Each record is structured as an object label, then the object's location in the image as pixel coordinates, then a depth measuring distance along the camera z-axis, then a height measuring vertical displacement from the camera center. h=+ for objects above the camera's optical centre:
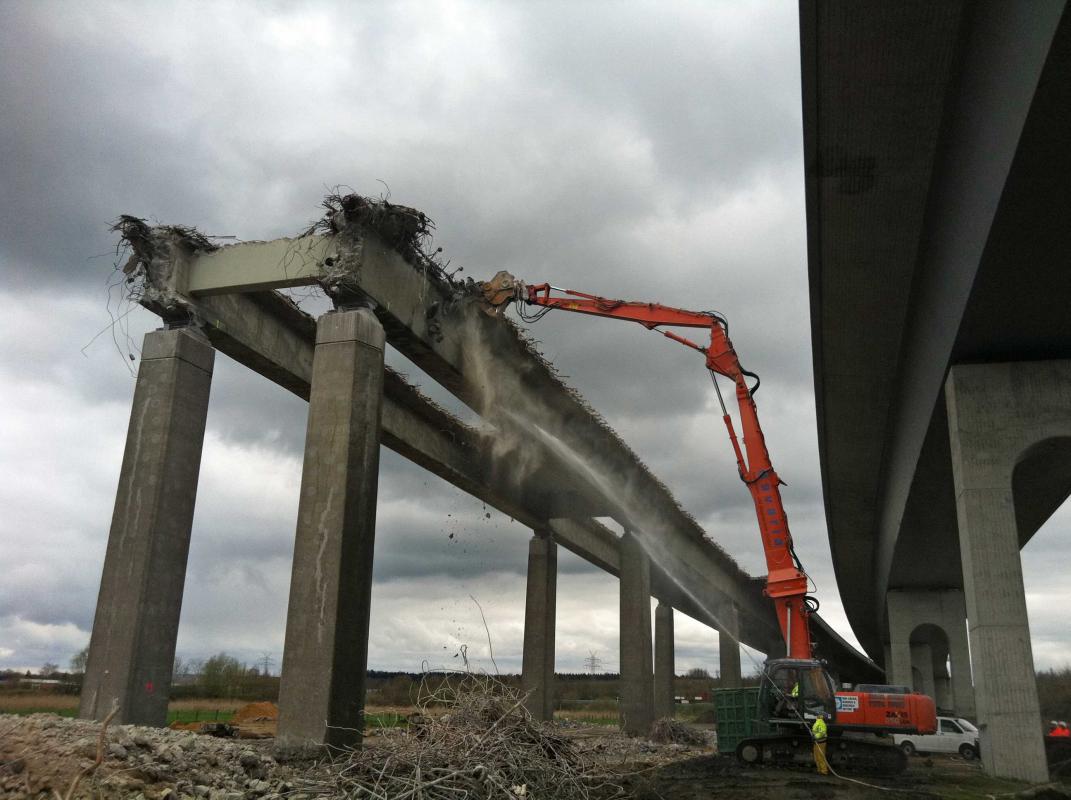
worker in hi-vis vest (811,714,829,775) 17.31 -1.22
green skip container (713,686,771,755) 19.78 -0.85
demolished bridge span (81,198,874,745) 16.94 +7.27
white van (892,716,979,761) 29.55 -1.90
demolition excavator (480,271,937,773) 18.78 -0.27
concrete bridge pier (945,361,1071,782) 15.98 +2.97
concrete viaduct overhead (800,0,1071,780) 11.92 +6.98
